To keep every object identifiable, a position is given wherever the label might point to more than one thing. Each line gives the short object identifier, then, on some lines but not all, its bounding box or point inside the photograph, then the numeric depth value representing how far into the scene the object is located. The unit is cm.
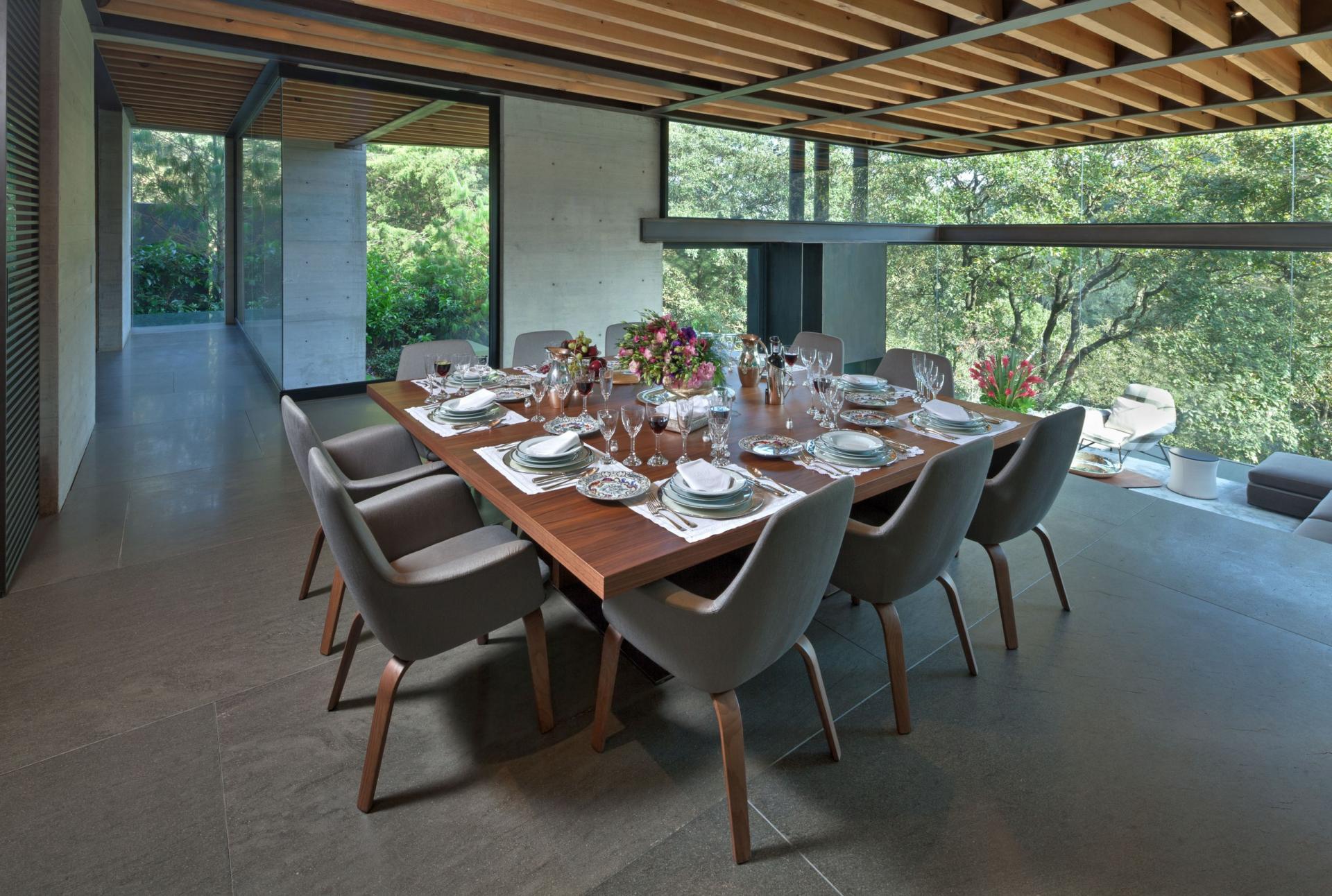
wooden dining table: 160
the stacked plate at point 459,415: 270
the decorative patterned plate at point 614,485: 194
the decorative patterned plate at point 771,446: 231
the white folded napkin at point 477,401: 272
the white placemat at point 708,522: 173
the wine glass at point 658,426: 226
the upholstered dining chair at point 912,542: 195
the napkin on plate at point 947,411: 272
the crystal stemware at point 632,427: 227
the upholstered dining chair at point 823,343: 402
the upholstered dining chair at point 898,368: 382
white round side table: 658
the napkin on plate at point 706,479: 189
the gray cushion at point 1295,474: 582
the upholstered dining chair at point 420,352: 375
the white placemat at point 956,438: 261
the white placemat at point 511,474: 202
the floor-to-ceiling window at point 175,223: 955
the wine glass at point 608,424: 232
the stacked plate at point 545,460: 216
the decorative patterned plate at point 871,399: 304
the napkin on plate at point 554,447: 217
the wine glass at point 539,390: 284
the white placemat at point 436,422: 259
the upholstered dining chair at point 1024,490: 238
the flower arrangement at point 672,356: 269
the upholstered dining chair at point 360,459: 222
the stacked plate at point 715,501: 183
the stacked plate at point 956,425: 269
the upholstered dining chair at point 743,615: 153
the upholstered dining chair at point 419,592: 162
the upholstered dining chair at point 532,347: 428
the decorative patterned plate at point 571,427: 256
